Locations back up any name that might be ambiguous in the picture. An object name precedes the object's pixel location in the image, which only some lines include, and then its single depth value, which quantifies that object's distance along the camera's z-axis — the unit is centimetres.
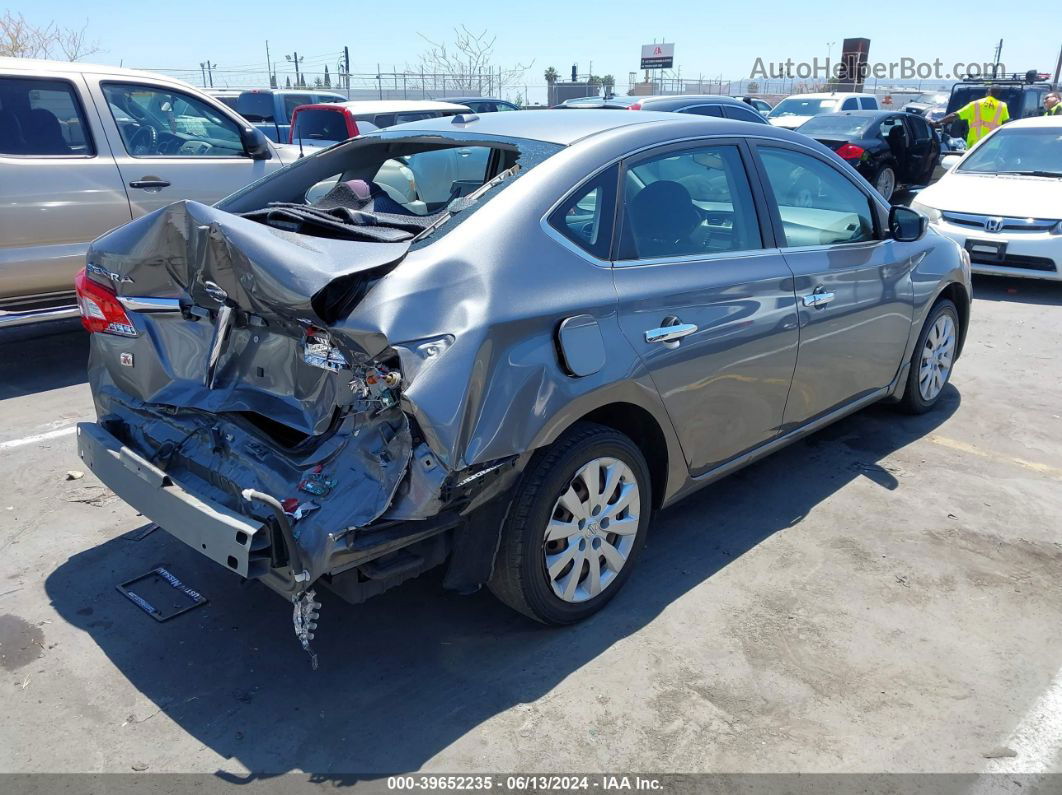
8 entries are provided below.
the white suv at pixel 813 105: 2036
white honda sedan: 848
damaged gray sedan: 264
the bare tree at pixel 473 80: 3030
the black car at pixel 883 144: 1277
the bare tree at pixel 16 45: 2091
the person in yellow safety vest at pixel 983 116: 1517
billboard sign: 4891
